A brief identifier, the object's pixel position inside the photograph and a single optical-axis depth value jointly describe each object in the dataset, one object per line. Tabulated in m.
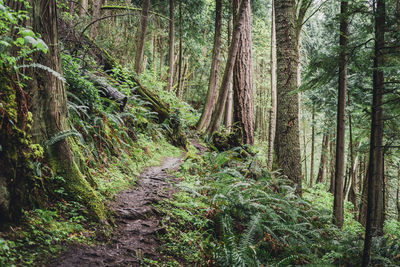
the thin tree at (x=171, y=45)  14.93
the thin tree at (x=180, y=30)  16.83
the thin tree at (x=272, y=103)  9.91
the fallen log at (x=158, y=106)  7.78
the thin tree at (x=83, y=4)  10.19
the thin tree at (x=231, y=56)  8.35
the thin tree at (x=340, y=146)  6.54
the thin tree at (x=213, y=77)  11.06
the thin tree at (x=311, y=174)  19.71
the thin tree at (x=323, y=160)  18.70
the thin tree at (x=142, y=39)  11.30
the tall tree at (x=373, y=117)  3.26
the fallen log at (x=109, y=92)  6.27
